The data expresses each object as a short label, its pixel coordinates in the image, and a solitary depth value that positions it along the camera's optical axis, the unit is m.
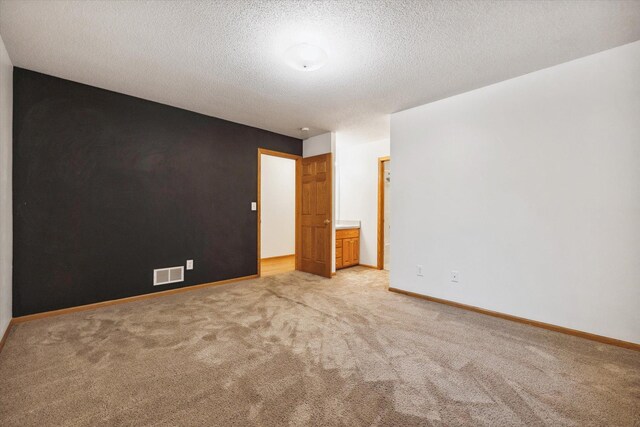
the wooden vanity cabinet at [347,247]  5.34
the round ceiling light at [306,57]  2.31
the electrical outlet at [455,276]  3.32
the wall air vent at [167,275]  3.65
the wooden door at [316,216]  4.84
